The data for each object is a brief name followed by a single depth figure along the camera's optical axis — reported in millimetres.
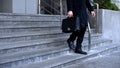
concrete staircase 6340
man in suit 7328
